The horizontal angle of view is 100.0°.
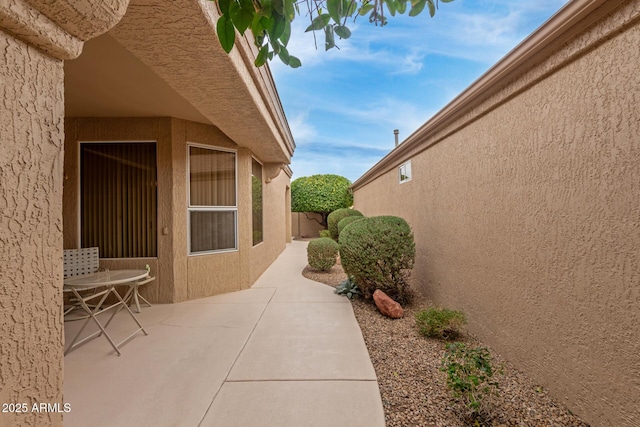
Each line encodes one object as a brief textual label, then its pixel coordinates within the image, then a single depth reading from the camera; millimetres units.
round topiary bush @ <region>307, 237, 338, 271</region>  7125
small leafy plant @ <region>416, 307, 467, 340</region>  3227
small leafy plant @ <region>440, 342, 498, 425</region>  1996
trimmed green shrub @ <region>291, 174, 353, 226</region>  16234
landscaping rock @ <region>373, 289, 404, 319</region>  3979
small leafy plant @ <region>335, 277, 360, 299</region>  4906
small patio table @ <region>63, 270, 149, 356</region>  3051
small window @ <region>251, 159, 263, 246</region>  6402
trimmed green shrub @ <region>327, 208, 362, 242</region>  12118
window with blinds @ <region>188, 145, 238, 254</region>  4934
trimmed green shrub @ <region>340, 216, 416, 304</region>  4289
